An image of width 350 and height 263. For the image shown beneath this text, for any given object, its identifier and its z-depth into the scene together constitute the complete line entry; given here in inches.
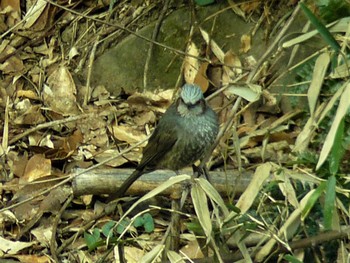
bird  346.9
